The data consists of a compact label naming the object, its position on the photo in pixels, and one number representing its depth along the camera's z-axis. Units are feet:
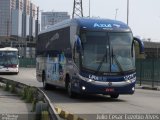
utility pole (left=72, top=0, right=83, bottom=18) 259.80
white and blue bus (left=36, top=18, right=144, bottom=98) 65.41
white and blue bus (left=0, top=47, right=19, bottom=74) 193.06
